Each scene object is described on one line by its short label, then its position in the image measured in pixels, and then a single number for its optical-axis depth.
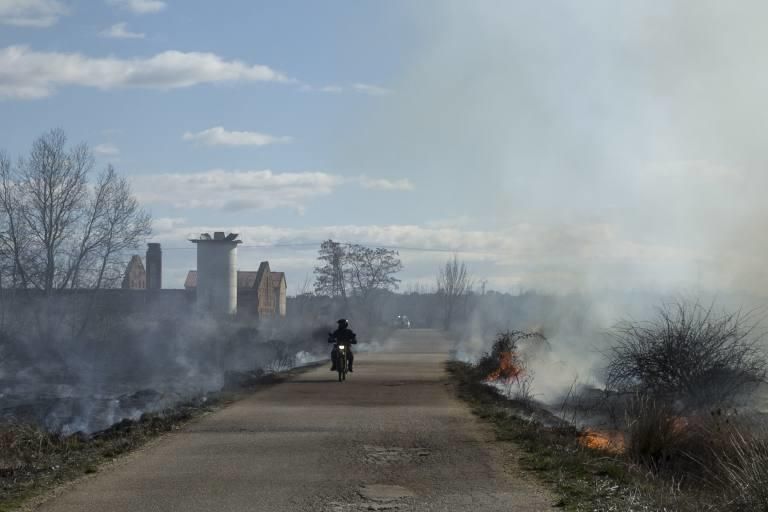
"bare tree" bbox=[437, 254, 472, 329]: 118.62
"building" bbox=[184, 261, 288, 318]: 82.88
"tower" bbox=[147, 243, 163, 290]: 78.06
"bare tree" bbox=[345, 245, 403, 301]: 94.12
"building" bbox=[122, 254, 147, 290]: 89.06
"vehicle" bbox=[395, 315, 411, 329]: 119.38
